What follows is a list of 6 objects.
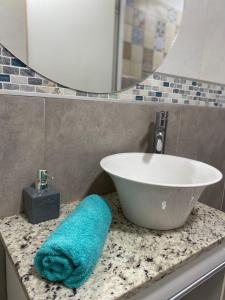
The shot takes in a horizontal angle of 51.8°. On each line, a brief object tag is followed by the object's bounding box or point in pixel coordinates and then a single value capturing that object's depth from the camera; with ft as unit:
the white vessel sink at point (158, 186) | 1.85
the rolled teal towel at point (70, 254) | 1.41
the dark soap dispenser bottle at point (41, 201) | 2.07
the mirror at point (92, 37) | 2.11
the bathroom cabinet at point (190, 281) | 1.76
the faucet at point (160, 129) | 2.87
